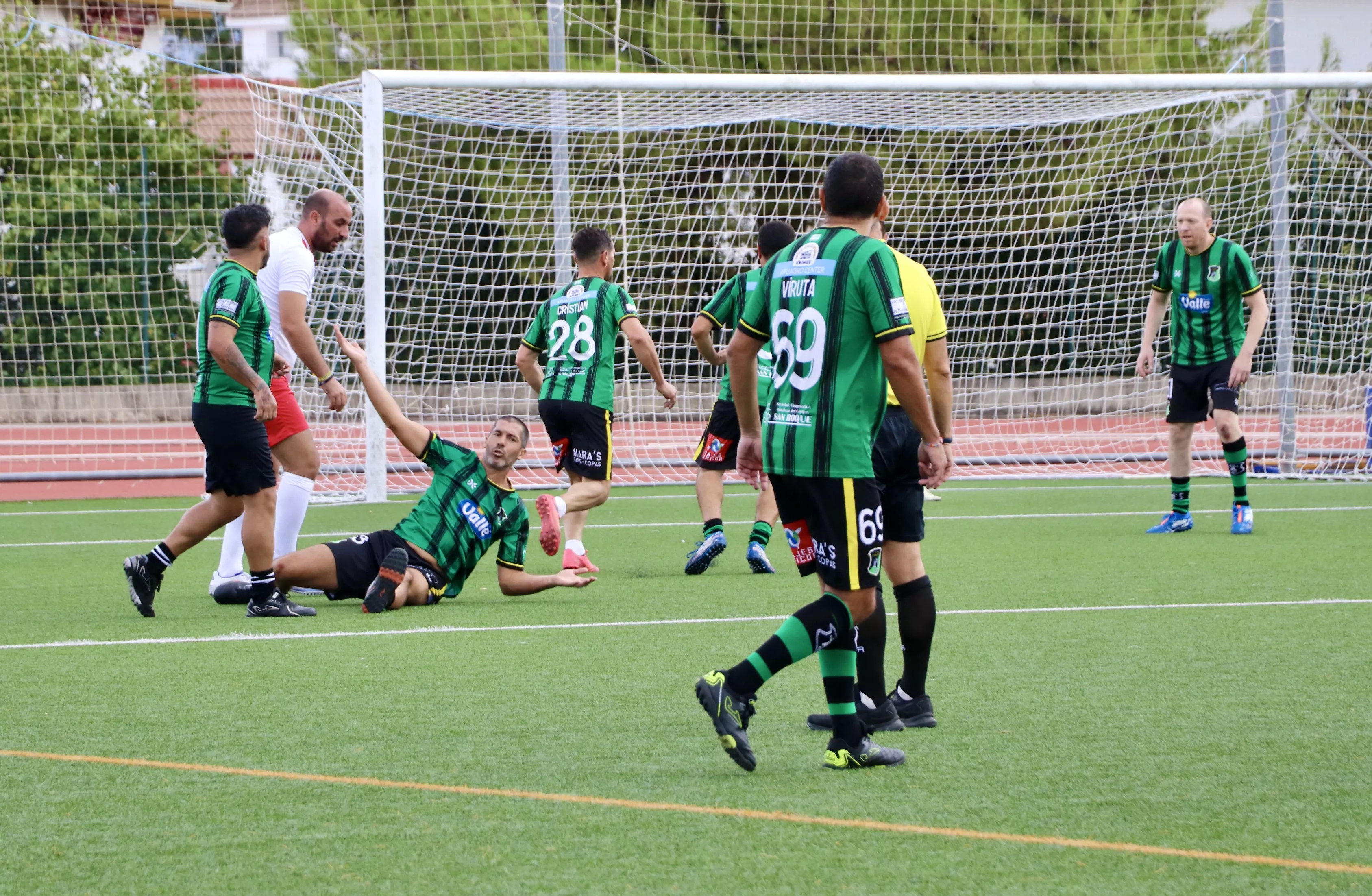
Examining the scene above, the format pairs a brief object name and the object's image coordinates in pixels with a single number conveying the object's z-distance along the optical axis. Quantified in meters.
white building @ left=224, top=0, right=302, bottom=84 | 63.41
